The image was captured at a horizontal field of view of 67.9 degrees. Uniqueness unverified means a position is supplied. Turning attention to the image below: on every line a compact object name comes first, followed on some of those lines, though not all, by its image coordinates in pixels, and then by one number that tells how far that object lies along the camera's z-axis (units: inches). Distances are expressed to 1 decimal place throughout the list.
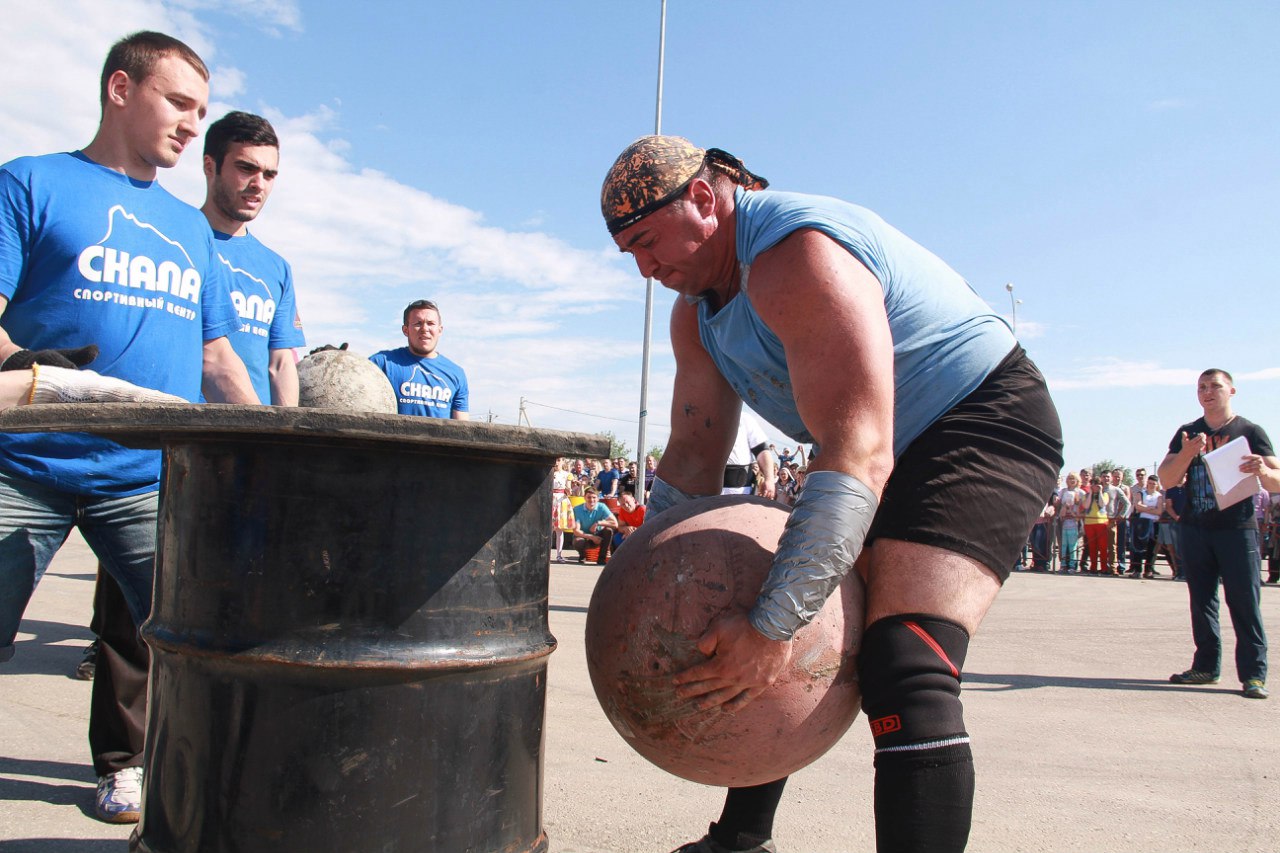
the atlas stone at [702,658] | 84.0
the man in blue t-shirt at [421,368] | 257.3
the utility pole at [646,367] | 745.0
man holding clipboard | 230.7
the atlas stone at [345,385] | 162.6
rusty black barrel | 64.9
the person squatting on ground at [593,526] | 579.2
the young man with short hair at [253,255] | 173.2
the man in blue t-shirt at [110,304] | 111.5
